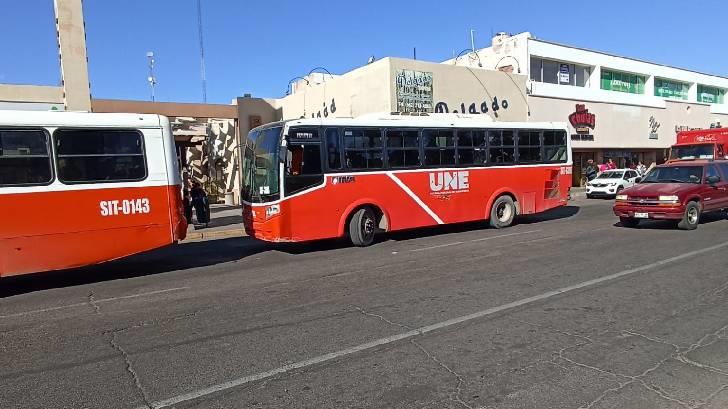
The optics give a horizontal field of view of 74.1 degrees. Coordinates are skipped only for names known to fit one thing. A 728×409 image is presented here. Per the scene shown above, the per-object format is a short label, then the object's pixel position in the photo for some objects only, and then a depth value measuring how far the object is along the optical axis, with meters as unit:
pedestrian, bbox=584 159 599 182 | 29.29
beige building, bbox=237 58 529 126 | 20.84
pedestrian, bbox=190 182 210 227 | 15.83
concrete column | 14.27
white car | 24.06
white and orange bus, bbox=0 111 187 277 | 7.40
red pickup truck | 11.80
